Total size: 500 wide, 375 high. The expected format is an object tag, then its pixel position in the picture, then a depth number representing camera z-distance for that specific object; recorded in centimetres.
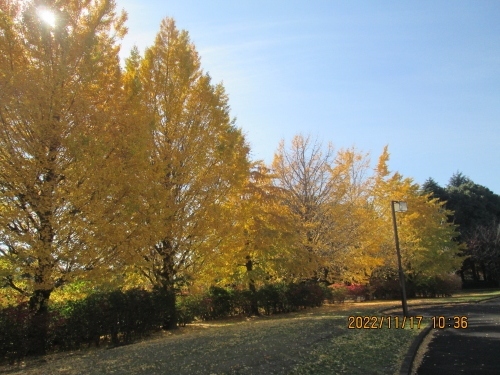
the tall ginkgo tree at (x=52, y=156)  907
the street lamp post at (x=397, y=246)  1389
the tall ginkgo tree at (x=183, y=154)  1295
